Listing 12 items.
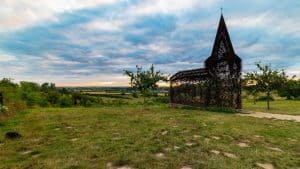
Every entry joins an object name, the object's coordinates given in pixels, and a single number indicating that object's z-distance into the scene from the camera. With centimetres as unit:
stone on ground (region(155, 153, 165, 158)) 377
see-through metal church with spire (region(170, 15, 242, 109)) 1209
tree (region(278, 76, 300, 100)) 2693
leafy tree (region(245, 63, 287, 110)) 1394
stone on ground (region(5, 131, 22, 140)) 543
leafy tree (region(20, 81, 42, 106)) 1697
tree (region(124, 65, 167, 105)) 1742
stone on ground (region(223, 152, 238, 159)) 384
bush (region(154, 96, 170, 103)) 2193
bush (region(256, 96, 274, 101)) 2499
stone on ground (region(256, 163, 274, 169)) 343
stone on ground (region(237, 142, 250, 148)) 452
